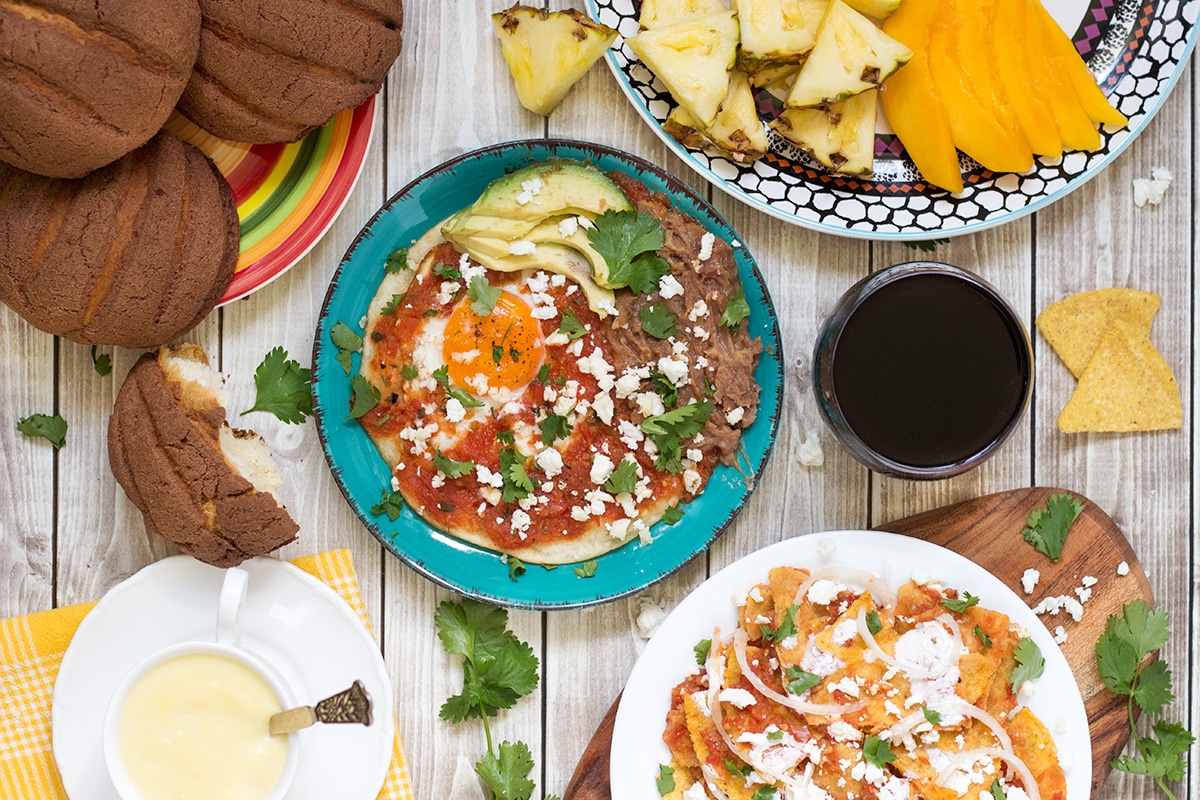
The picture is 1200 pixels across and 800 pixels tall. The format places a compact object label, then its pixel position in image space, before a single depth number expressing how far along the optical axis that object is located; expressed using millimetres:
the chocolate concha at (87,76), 2318
